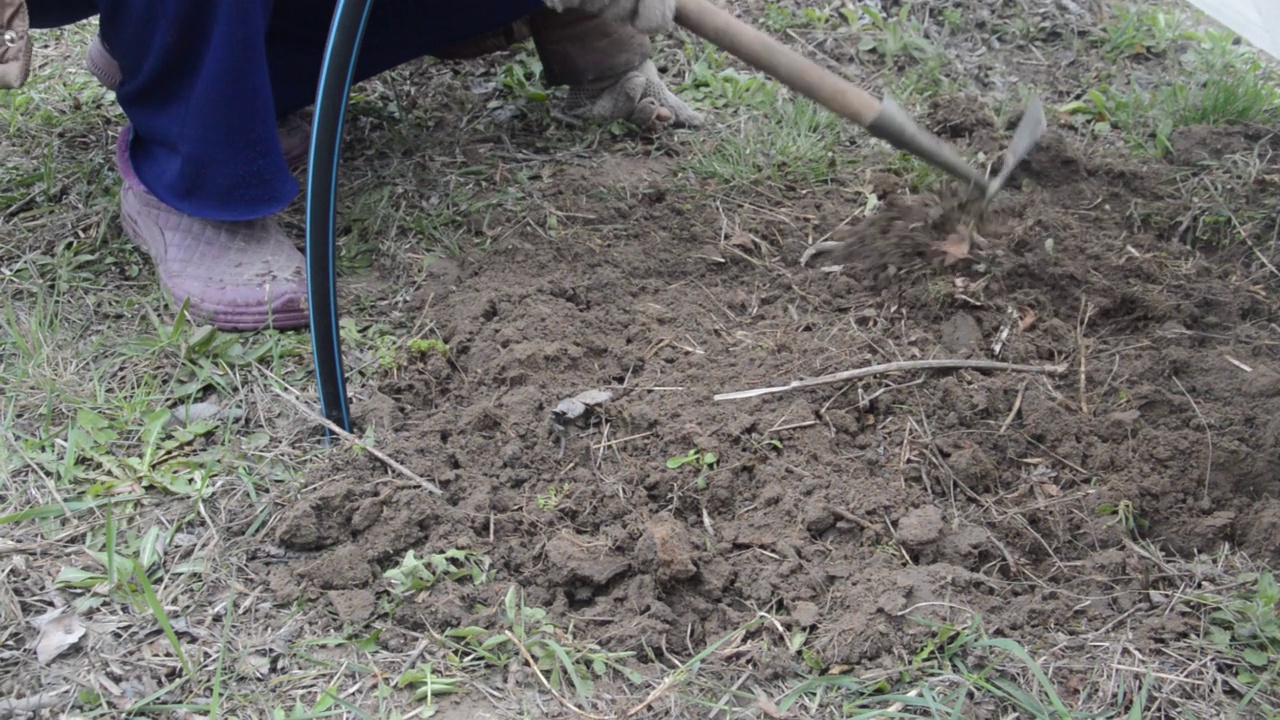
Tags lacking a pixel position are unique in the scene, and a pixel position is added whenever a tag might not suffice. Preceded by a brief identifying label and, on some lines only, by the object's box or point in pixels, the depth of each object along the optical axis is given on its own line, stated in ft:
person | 6.48
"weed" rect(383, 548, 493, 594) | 5.05
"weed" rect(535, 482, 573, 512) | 5.55
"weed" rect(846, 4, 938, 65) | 10.03
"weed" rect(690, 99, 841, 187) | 8.21
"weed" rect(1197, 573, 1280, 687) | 4.84
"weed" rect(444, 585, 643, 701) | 4.72
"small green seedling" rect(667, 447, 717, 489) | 5.74
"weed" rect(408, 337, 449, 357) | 6.52
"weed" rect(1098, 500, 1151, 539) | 5.50
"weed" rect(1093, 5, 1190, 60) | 10.10
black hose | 5.19
